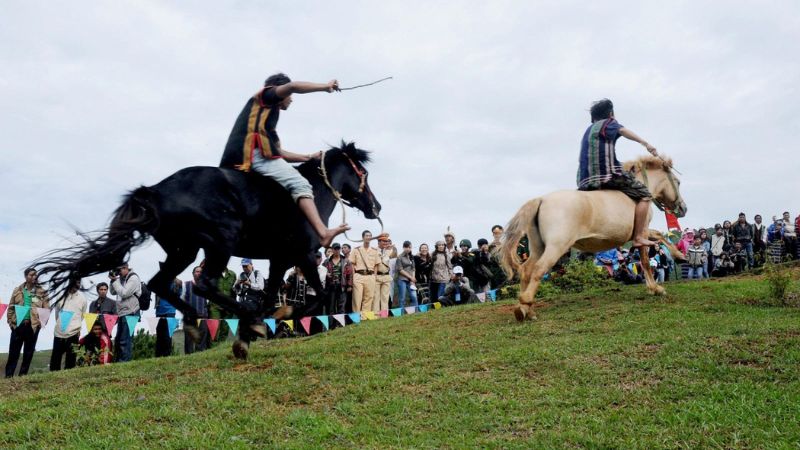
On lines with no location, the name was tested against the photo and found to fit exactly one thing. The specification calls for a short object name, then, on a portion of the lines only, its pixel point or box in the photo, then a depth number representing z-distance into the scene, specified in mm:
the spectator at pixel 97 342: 11095
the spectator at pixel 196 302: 12902
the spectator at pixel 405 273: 14766
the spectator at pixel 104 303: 11852
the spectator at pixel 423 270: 15195
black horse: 6477
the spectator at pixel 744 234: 18453
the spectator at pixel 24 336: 10656
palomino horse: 8836
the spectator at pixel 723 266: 17766
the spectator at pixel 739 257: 18156
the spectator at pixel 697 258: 17922
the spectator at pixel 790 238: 18891
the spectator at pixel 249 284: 13188
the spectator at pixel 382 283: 14477
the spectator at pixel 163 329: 11797
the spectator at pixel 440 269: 14875
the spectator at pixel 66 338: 10906
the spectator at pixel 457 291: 14562
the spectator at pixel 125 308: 11539
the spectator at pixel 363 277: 14047
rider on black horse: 7062
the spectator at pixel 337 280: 13812
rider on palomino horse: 9719
